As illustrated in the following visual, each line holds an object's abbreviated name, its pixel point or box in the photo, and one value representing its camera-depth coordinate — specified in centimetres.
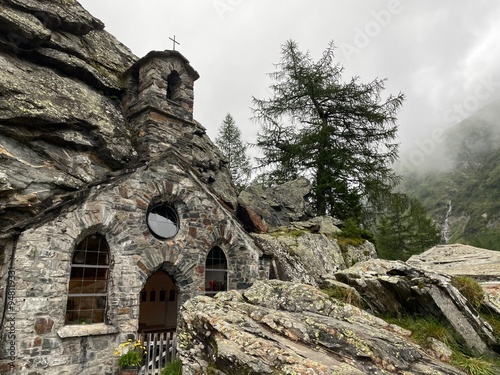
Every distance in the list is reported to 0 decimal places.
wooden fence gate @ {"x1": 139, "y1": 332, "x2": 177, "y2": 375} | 942
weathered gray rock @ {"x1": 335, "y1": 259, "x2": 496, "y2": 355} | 666
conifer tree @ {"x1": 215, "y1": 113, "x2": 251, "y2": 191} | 3797
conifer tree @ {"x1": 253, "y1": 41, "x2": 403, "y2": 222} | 2133
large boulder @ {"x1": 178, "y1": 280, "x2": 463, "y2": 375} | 532
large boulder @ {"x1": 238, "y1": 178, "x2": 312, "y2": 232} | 1991
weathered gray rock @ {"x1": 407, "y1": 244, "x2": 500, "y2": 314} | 805
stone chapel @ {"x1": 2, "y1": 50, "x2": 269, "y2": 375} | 881
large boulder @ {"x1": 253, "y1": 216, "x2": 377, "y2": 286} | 1409
